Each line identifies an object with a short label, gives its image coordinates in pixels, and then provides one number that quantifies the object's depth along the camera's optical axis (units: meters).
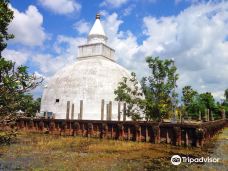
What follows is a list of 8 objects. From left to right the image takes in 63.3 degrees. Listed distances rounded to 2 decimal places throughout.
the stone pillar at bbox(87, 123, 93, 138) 14.95
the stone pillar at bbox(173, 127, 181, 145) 11.61
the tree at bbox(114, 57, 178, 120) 16.34
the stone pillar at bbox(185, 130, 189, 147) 11.39
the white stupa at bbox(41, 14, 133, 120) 22.41
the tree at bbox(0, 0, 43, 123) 4.90
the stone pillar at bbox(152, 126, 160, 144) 12.33
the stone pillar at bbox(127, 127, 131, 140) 13.41
